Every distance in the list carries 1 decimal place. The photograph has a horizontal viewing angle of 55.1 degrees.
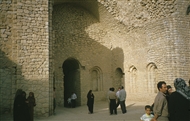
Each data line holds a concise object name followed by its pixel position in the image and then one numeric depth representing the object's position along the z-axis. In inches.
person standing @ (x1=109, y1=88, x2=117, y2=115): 366.3
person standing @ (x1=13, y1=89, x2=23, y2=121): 215.8
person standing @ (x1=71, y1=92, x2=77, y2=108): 530.9
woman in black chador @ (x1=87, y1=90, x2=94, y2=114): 396.5
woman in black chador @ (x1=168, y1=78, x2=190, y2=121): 143.9
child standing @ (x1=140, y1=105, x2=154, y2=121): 188.7
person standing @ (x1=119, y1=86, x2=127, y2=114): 381.4
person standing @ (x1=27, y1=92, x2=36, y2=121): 265.4
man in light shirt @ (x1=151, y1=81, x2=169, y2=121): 163.8
